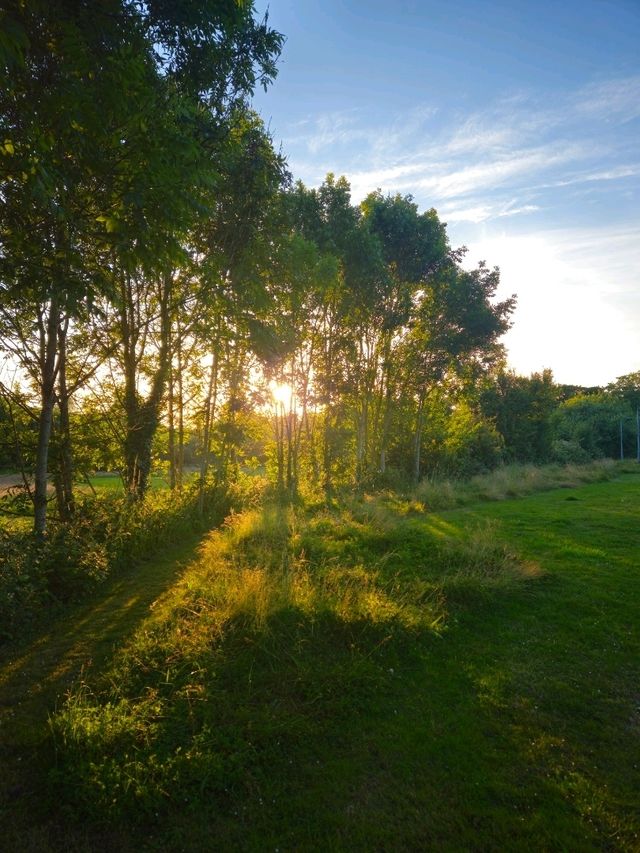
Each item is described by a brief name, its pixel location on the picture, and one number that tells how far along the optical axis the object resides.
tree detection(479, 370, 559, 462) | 34.94
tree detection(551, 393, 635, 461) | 41.62
